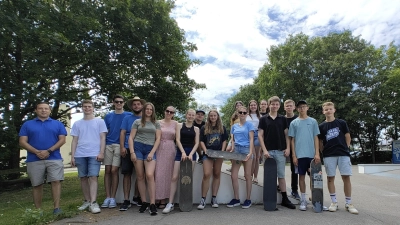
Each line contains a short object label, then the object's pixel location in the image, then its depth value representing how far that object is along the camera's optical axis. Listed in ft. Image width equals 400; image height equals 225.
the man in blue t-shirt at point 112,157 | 17.38
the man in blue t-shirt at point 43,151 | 15.55
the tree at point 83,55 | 25.02
